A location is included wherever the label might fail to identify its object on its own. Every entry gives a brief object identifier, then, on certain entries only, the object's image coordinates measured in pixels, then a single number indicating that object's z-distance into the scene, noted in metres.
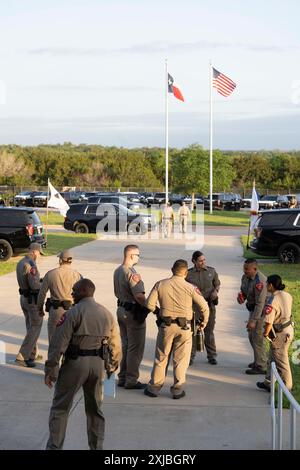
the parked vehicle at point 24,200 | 69.00
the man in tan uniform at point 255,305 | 10.95
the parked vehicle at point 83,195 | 63.41
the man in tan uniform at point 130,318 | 10.31
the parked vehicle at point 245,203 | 71.69
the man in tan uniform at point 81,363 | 7.39
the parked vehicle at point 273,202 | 64.68
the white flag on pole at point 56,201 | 32.28
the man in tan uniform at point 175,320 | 9.84
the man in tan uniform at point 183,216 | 37.19
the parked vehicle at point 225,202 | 65.31
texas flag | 49.50
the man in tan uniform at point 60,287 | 10.78
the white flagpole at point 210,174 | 57.81
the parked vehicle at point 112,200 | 42.88
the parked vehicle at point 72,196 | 65.56
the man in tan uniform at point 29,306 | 11.47
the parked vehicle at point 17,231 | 25.94
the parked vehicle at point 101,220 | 38.19
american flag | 45.81
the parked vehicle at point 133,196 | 68.68
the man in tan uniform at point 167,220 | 36.44
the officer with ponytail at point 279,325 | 9.62
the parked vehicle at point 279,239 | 25.42
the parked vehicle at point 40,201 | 67.44
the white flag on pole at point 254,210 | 26.47
